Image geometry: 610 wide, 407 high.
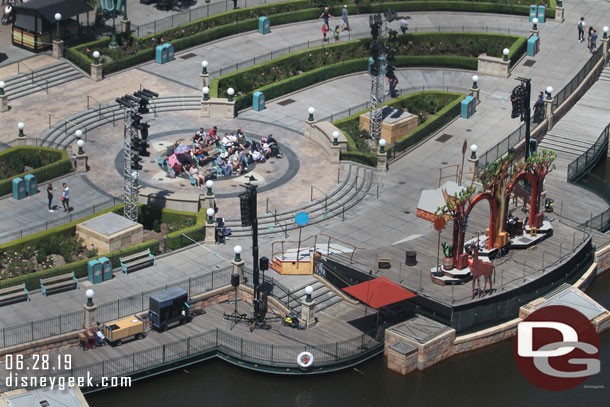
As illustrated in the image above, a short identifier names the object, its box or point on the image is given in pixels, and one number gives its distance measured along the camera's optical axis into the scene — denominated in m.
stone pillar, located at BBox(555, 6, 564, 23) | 108.94
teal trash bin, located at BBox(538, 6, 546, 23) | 108.94
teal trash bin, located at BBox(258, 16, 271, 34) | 105.06
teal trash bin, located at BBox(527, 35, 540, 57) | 103.62
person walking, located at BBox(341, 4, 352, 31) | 106.00
